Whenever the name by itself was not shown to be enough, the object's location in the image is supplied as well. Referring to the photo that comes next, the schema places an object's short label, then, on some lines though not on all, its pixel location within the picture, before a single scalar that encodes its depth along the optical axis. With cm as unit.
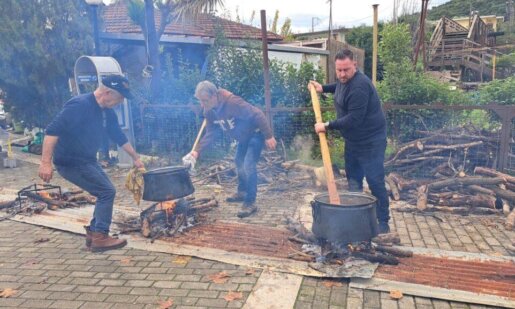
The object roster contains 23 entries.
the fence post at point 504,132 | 675
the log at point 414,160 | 693
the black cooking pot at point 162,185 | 489
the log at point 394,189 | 625
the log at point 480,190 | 583
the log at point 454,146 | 684
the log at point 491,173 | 595
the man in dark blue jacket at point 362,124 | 432
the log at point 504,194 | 562
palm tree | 995
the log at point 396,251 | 406
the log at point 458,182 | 608
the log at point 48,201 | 613
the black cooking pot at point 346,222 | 368
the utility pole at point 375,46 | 887
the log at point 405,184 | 638
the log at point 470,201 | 560
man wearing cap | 426
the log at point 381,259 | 388
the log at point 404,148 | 722
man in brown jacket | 560
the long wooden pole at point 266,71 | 837
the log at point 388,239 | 430
